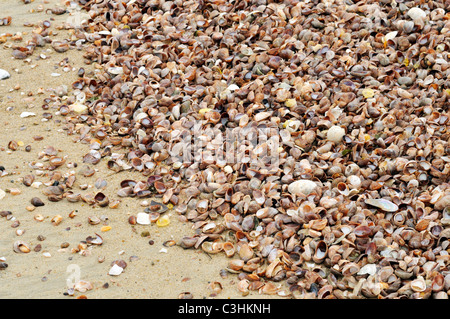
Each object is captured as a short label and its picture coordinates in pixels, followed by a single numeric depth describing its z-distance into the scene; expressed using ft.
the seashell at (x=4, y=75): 13.08
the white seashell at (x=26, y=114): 12.07
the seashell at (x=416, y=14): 12.59
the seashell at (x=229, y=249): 9.05
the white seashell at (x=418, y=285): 8.19
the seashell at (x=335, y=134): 10.45
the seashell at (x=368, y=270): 8.49
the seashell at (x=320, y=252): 8.77
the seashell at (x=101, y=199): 9.92
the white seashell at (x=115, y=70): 12.56
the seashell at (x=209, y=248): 9.13
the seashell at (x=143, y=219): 9.66
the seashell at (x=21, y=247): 8.94
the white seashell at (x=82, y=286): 8.35
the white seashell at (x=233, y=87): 11.60
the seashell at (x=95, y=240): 9.15
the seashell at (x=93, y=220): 9.50
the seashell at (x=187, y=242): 9.19
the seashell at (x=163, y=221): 9.66
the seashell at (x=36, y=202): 9.83
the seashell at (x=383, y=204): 9.30
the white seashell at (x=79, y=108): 12.12
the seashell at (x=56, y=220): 9.48
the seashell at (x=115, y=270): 8.65
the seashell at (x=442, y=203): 9.24
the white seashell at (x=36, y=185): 10.27
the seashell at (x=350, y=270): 8.54
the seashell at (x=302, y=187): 9.64
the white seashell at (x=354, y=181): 9.77
